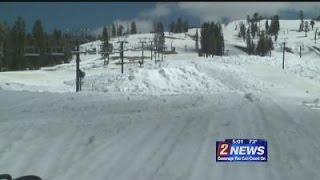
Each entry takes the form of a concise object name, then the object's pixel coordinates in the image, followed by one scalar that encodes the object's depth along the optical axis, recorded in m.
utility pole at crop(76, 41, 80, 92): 40.05
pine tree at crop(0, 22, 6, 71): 96.51
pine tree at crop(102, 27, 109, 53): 127.86
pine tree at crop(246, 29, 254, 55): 152.50
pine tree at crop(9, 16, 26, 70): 105.12
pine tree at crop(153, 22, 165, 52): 121.62
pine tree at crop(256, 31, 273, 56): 141.12
